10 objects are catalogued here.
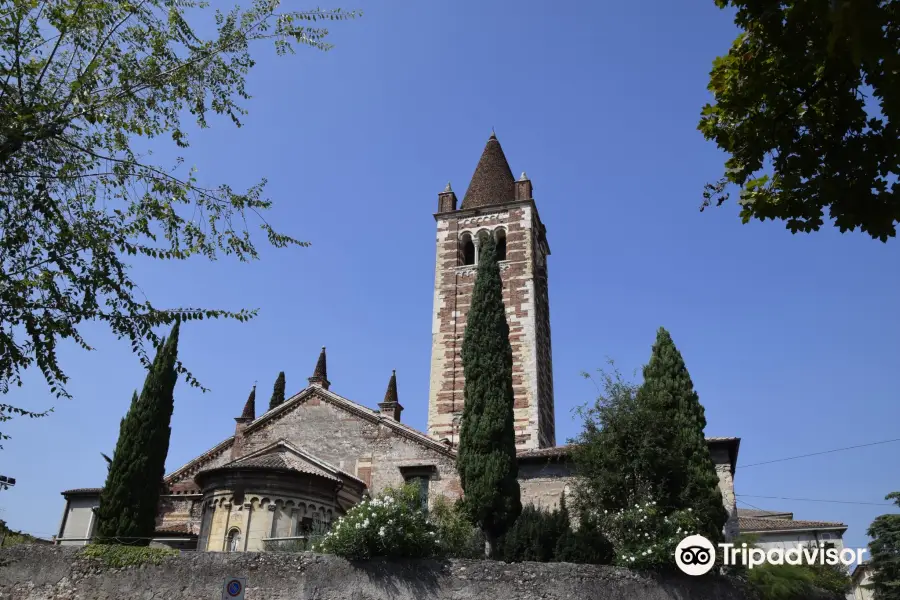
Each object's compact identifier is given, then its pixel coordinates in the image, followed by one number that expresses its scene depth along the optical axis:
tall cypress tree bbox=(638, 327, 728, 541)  18.67
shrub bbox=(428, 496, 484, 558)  18.06
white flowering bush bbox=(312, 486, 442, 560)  15.76
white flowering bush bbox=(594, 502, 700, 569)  15.76
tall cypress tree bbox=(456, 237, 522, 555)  20.27
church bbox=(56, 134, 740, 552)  22.25
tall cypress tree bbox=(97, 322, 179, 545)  21.98
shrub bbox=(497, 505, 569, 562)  17.66
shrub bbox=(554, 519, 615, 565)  17.31
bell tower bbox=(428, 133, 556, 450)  32.62
